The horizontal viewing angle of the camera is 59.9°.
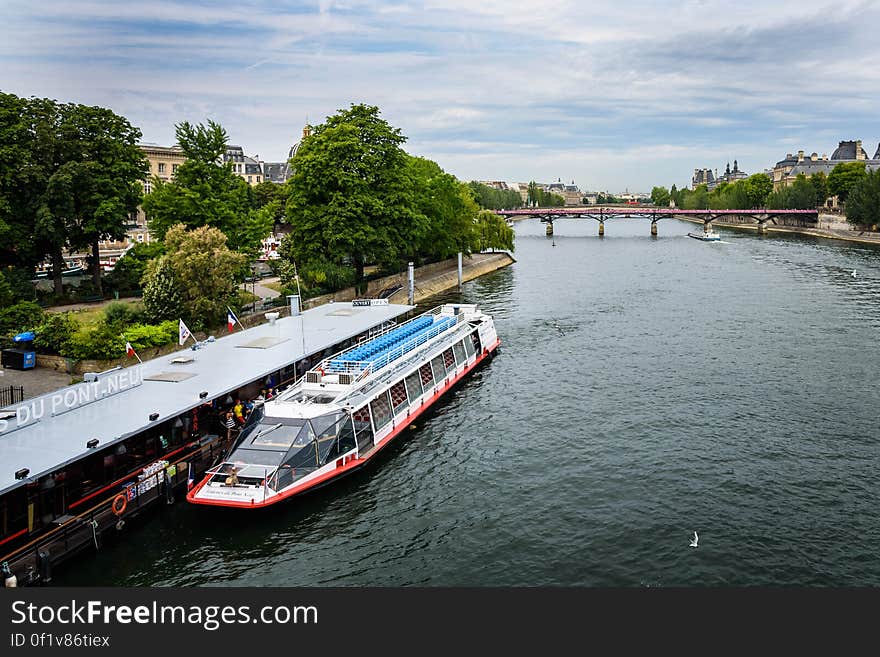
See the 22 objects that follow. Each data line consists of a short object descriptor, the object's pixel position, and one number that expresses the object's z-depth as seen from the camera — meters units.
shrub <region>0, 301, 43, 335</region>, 47.69
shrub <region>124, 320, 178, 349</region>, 45.44
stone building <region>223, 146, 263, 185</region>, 193.12
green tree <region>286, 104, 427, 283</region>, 75.19
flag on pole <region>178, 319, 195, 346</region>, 40.08
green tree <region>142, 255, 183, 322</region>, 49.97
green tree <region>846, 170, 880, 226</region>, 166.38
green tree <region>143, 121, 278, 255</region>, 64.19
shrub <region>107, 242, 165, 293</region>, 67.12
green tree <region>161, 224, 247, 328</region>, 52.03
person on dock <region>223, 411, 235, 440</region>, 35.39
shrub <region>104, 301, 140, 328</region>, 48.47
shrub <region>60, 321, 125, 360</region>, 43.88
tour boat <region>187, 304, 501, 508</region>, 29.50
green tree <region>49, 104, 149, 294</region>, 60.22
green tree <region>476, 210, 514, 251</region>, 125.50
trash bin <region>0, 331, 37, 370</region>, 43.97
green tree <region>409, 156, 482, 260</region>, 98.75
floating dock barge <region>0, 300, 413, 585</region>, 25.52
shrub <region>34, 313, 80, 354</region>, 44.75
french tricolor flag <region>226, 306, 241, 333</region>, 50.41
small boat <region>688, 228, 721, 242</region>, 179.12
